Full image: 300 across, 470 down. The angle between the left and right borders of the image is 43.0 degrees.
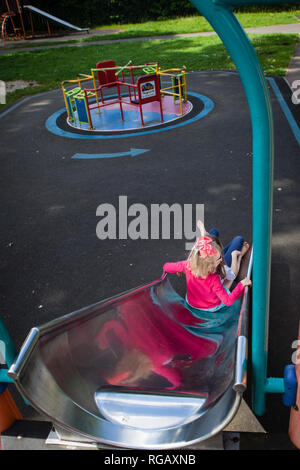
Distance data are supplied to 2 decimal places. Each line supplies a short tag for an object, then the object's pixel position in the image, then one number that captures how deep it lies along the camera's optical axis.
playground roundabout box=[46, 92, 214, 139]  8.42
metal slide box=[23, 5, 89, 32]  24.15
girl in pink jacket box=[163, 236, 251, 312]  2.81
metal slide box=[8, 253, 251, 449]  2.02
